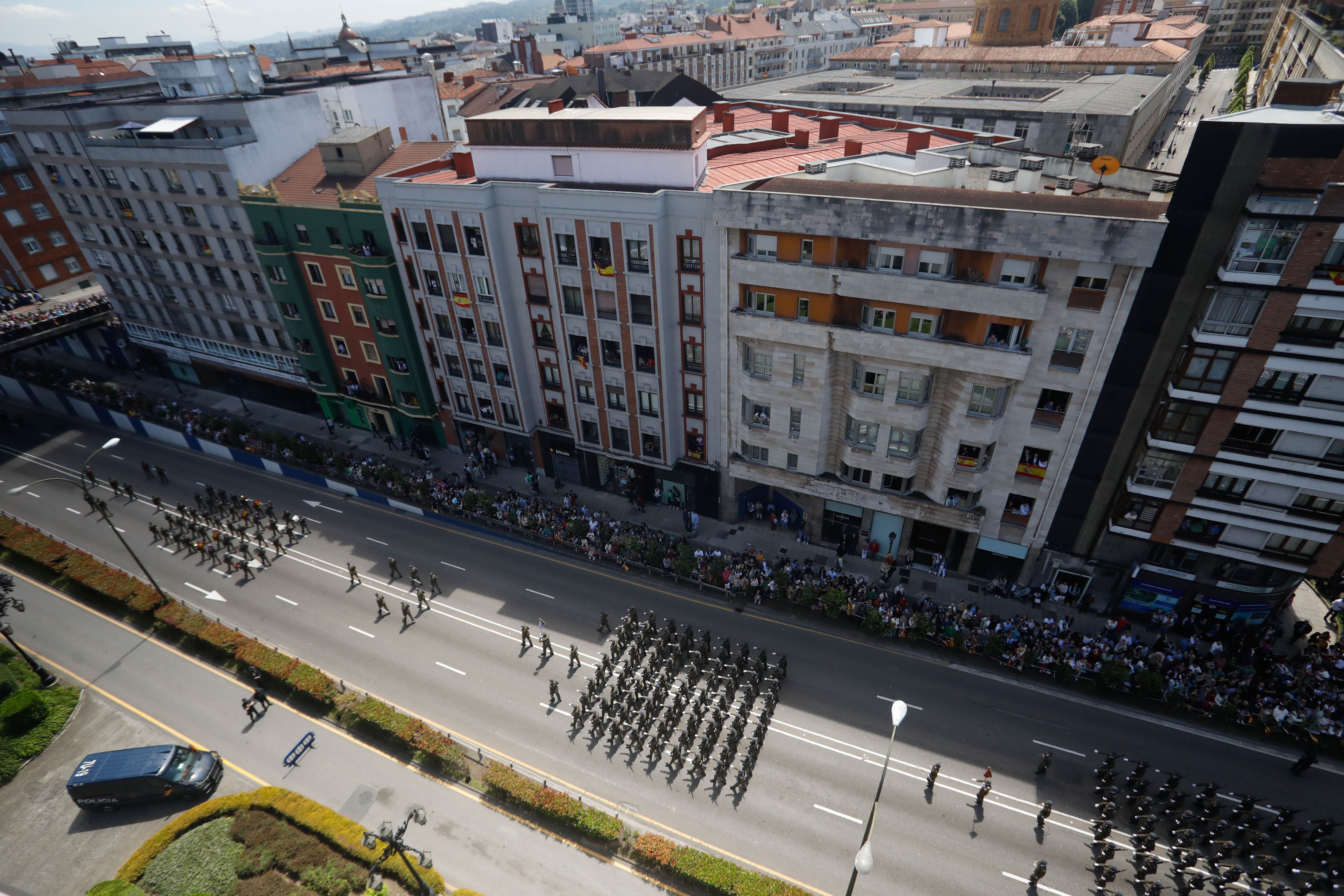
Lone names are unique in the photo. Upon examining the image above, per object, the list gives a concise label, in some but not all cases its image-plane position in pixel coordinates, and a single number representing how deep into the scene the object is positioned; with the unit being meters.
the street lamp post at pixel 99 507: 31.38
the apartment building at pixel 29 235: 68.69
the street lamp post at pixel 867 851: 17.22
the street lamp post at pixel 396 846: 19.03
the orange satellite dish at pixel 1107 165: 31.38
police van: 27.22
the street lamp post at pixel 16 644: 33.09
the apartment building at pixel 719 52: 138.00
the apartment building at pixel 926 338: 28.69
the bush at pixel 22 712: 30.84
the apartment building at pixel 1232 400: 24.59
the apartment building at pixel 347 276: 45.81
